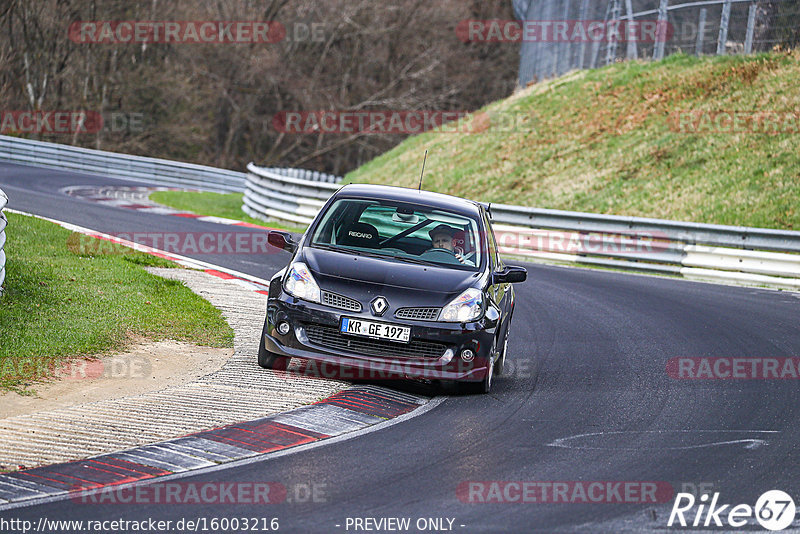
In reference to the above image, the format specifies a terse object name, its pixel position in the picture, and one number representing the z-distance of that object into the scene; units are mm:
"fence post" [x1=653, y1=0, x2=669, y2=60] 29781
